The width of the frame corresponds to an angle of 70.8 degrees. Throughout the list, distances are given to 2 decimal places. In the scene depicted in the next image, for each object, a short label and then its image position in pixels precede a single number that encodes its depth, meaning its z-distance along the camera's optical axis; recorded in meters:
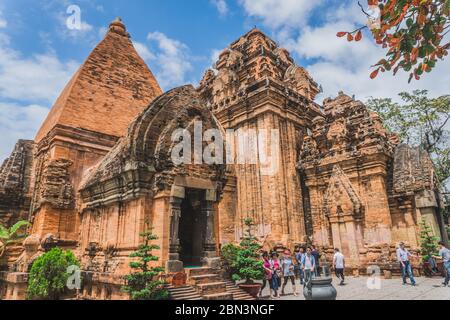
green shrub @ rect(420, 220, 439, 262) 11.59
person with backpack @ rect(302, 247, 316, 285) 9.77
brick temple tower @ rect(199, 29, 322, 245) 15.28
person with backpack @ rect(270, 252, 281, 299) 9.52
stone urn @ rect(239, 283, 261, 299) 8.60
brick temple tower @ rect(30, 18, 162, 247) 10.87
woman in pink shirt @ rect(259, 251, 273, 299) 9.45
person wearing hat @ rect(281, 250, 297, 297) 9.98
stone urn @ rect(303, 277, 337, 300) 6.87
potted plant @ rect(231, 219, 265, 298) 8.63
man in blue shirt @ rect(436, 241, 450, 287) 9.42
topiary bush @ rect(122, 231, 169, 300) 6.30
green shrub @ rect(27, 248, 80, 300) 8.41
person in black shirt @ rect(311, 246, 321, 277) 12.06
